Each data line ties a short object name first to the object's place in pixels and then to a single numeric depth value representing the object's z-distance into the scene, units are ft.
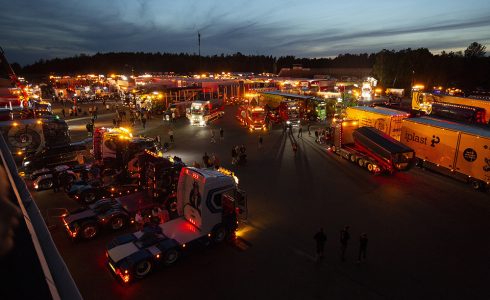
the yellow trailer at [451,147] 53.47
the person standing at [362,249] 33.21
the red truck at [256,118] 105.09
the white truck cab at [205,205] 34.78
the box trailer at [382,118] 77.56
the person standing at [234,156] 67.71
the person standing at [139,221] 39.57
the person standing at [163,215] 39.57
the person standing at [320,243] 33.50
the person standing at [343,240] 33.65
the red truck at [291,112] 114.32
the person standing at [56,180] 54.54
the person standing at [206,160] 64.08
